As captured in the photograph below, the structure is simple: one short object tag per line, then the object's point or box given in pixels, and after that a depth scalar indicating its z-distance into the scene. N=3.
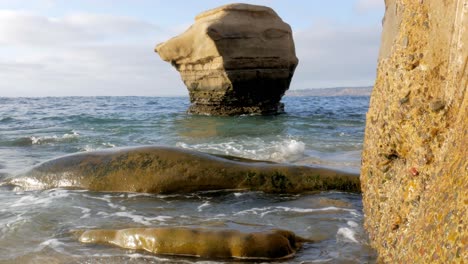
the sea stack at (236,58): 18.50
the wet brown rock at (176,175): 5.40
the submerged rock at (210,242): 3.22
